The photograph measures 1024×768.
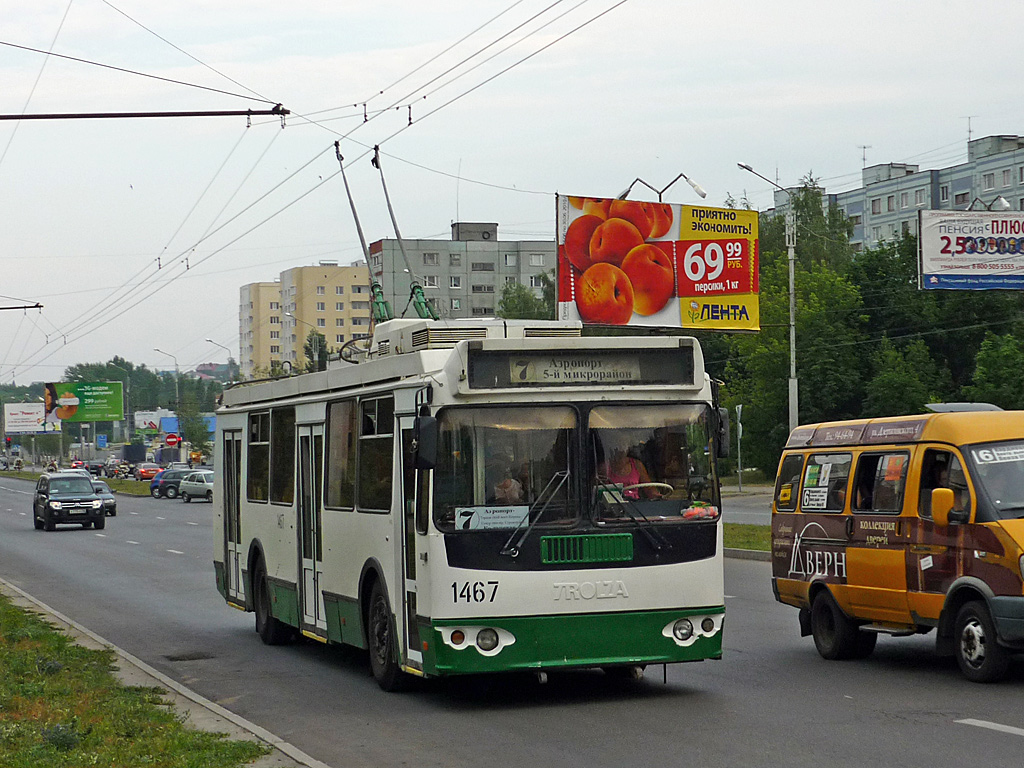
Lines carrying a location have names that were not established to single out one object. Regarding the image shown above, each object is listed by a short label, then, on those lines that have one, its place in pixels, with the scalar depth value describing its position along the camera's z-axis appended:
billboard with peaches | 35.78
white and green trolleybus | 9.88
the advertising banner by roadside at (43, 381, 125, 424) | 102.56
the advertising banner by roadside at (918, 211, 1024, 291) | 40.12
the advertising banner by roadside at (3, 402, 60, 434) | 132.25
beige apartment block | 165.50
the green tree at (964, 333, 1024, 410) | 47.88
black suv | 43.16
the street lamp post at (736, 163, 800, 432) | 43.40
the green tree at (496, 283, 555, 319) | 99.06
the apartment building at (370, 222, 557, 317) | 131.75
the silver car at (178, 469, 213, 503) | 62.94
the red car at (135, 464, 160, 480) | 100.75
